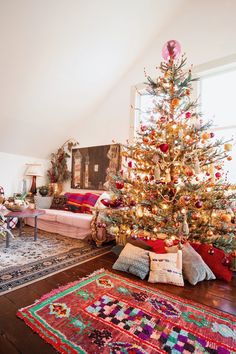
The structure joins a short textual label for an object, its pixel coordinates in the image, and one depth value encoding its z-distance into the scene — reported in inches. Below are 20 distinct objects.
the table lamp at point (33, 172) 177.3
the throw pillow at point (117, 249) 103.3
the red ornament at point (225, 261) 82.7
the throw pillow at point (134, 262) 81.6
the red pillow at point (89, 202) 146.1
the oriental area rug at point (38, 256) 77.9
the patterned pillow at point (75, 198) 154.0
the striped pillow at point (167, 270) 76.8
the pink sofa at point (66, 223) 126.5
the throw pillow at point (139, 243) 96.3
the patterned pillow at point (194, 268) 78.4
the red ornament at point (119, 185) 90.4
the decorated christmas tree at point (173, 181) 80.5
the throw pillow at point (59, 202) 161.2
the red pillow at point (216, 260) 83.8
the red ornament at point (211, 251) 81.3
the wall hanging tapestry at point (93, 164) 158.2
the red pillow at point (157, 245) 90.2
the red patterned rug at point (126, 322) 47.0
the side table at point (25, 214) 114.7
